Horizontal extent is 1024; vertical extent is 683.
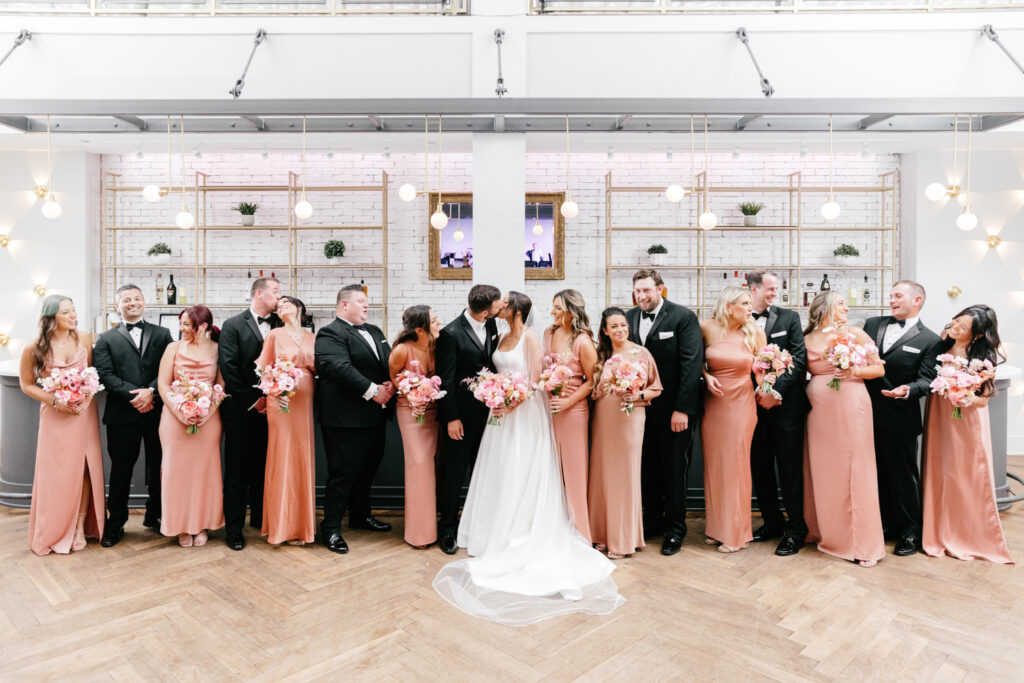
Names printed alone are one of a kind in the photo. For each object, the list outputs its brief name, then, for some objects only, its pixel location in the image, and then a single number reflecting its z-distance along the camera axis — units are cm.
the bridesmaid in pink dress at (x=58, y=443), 412
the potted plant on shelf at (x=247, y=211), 766
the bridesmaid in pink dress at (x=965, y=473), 400
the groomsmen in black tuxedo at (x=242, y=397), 423
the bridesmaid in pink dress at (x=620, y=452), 406
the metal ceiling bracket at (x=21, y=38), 593
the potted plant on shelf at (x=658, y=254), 764
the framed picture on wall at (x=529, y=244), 787
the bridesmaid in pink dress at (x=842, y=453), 402
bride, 356
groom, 411
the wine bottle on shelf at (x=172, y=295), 785
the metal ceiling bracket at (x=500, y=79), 533
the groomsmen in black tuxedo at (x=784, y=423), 417
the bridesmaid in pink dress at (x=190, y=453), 419
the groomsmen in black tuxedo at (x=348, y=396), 409
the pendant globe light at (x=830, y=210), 475
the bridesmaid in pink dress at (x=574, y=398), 403
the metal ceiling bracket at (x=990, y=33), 584
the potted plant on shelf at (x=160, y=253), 769
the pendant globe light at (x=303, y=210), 495
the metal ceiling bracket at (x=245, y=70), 563
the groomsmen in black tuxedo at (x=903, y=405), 413
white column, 565
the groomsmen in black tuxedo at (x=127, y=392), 421
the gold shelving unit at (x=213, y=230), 767
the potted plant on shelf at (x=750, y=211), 761
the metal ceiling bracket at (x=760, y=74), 553
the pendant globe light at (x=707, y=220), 482
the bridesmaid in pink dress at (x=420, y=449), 418
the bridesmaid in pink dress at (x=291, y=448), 419
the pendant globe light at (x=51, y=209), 483
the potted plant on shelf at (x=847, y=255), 759
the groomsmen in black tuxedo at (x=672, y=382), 412
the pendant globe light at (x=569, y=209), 488
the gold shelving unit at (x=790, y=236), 762
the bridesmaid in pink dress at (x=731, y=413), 409
